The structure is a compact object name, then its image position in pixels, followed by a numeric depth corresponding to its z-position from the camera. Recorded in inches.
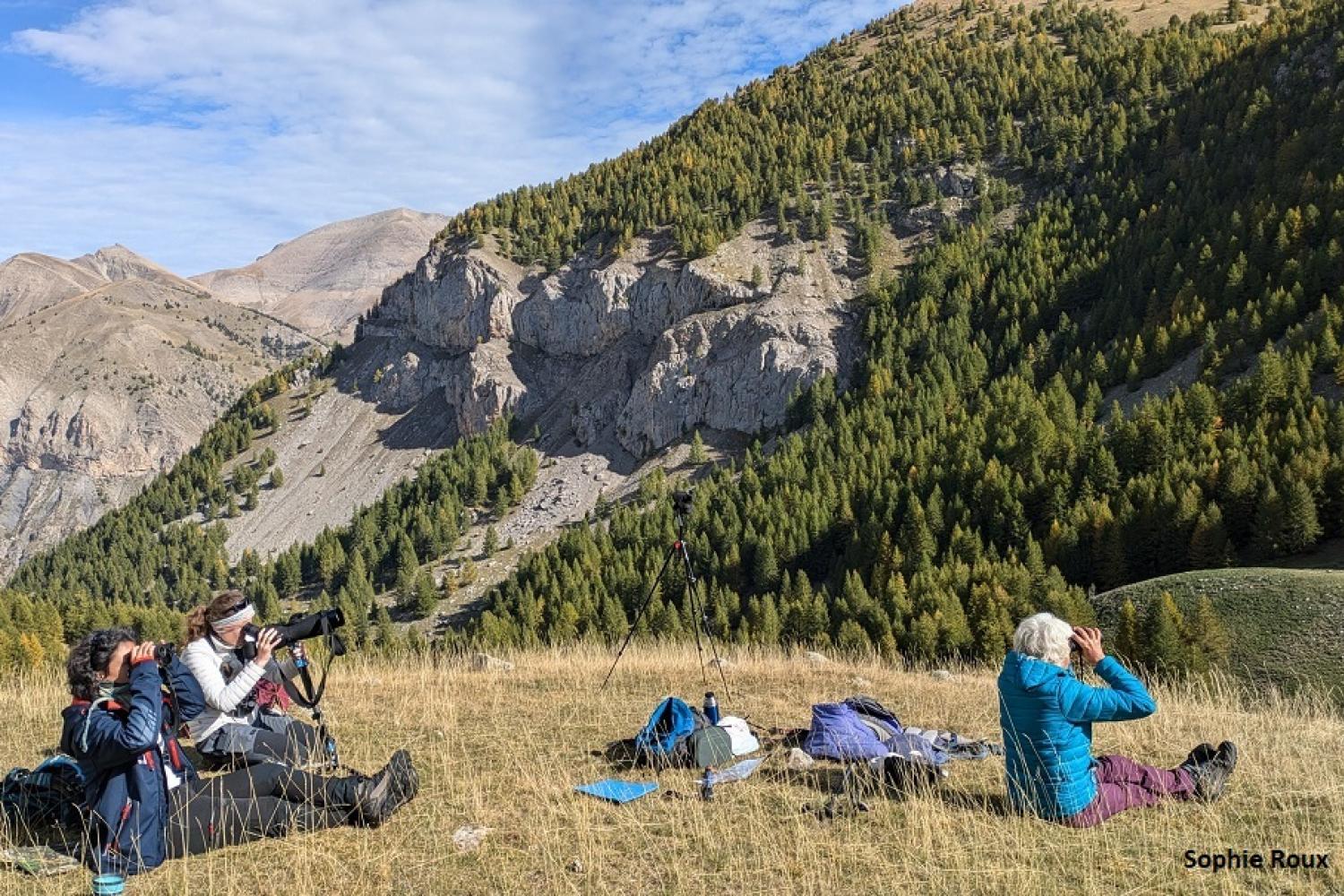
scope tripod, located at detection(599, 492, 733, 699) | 496.1
